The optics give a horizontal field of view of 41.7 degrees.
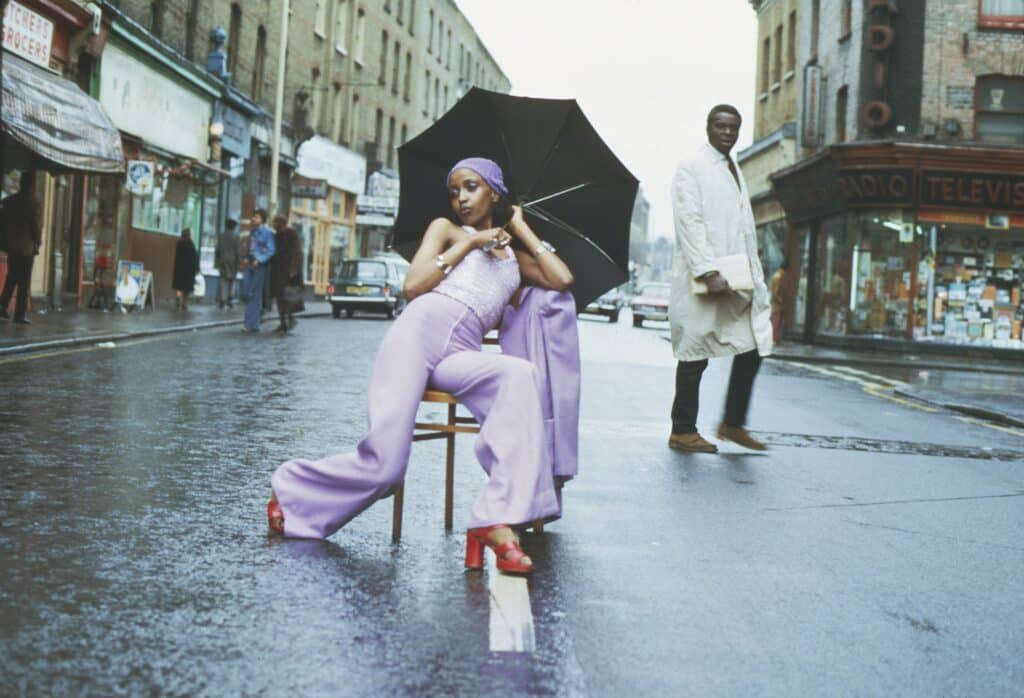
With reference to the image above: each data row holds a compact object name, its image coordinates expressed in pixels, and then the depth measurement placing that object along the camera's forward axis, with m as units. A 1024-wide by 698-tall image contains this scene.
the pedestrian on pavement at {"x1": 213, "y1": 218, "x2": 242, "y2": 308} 30.72
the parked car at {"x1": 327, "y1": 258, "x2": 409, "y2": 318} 33.19
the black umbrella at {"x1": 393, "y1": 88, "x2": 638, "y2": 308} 5.57
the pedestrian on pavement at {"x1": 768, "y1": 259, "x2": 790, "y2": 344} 28.11
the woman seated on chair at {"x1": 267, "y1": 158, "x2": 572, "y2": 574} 4.55
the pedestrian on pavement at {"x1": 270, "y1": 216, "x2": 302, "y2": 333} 21.92
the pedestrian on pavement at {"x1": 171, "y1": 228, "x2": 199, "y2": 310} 26.81
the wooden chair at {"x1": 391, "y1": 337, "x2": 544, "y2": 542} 4.87
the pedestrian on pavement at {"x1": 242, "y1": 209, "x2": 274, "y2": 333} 21.47
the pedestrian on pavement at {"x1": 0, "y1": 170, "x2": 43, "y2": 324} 17.52
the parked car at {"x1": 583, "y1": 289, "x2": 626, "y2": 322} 45.62
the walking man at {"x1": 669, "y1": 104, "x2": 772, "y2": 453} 8.43
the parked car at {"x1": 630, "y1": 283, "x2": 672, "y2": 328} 42.25
